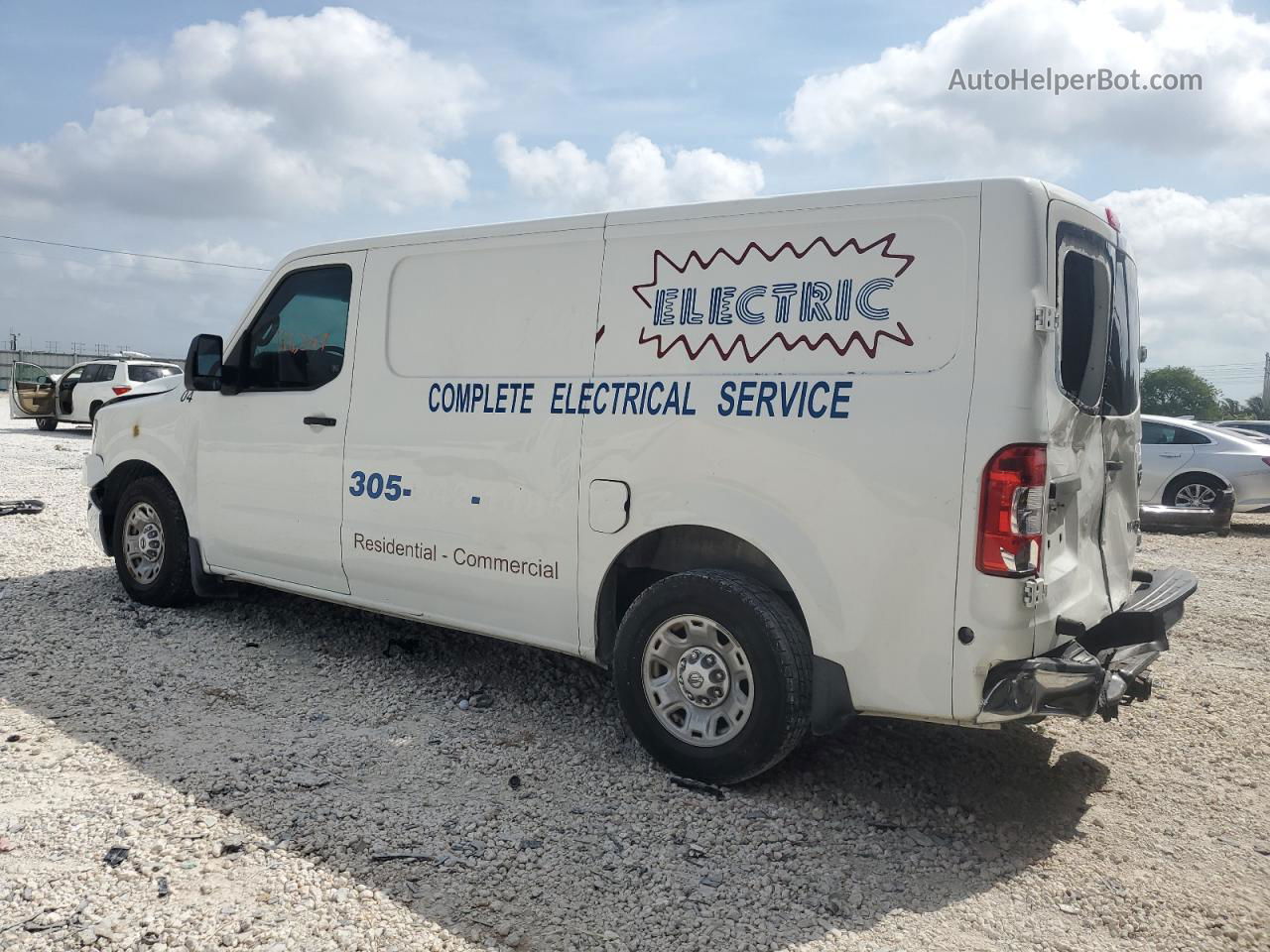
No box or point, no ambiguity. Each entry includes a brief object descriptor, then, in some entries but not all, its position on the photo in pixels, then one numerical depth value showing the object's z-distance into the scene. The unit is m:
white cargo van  3.58
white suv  22.12
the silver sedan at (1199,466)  12.78
